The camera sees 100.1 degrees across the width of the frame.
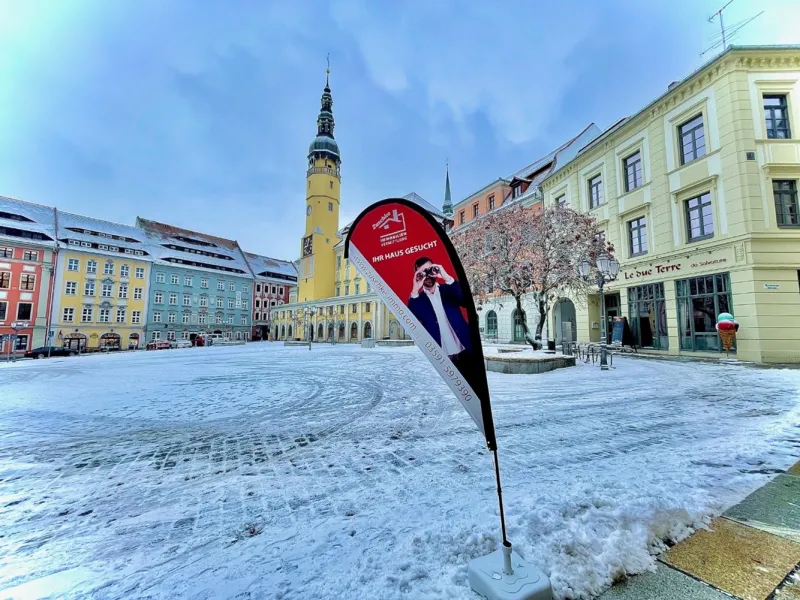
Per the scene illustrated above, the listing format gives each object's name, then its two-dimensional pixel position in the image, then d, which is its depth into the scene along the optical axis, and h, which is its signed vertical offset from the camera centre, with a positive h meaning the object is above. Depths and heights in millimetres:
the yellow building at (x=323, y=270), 54406 +11081
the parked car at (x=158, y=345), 42312 -1859
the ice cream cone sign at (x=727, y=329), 13906 +41
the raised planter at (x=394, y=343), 33438 -1290
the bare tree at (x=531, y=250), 14922 +3646
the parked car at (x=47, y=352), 35219 -2299
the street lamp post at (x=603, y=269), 12898 +2474
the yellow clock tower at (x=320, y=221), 61844 +20748
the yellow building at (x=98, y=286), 44500 +6318
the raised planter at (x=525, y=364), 12125 -1265
